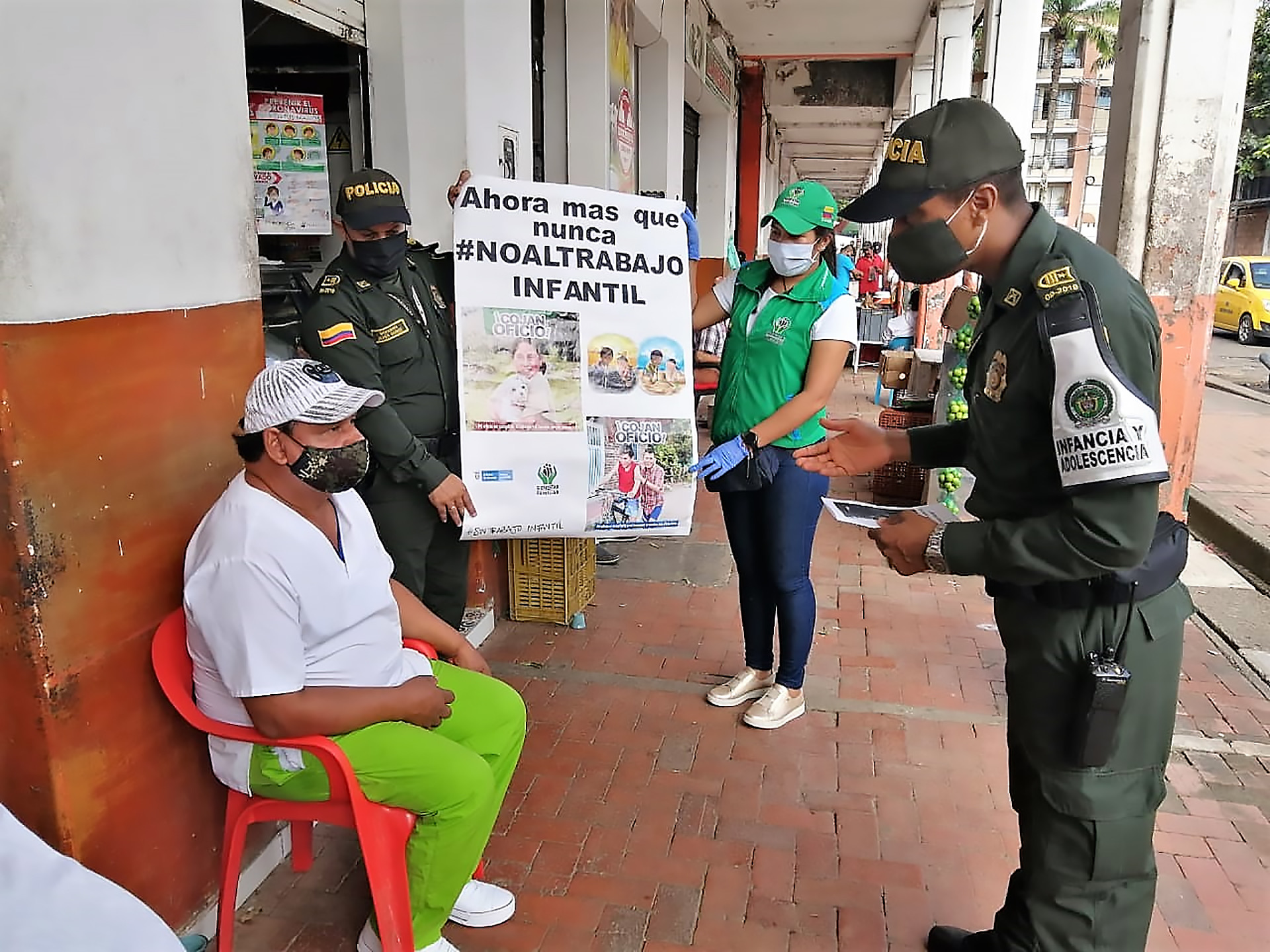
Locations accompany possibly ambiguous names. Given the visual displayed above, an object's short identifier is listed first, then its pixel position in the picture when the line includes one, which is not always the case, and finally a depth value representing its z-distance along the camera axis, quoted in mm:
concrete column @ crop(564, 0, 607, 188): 5301
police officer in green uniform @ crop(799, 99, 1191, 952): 1656
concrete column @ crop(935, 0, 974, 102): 8539
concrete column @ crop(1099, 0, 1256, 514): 3531
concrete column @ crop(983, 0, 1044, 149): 6402
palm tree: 29859
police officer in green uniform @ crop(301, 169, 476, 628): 2785
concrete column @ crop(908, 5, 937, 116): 9789
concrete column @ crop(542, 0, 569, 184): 5371
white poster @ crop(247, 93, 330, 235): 3527
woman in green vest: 3105
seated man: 1914
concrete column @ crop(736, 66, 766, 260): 12352
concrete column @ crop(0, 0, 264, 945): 1768
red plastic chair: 2020
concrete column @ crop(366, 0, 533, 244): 3561
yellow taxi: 18062
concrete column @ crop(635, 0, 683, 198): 7219
